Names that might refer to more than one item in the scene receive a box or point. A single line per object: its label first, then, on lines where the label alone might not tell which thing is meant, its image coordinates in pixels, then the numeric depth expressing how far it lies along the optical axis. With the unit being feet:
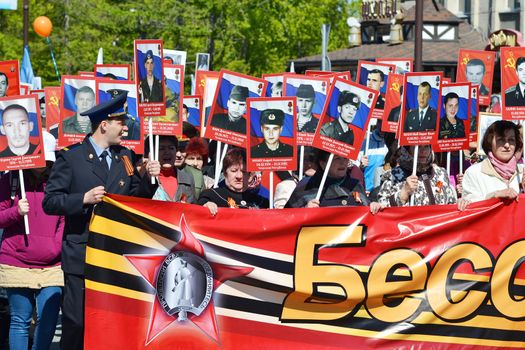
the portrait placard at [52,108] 45.31
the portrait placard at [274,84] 42.75
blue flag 66.74
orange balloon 99.04
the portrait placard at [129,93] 37.04
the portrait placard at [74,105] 37.93
